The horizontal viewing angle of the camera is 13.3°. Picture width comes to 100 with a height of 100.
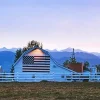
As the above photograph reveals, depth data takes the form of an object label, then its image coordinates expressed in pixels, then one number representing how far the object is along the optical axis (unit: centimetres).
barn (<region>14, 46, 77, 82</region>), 5738
